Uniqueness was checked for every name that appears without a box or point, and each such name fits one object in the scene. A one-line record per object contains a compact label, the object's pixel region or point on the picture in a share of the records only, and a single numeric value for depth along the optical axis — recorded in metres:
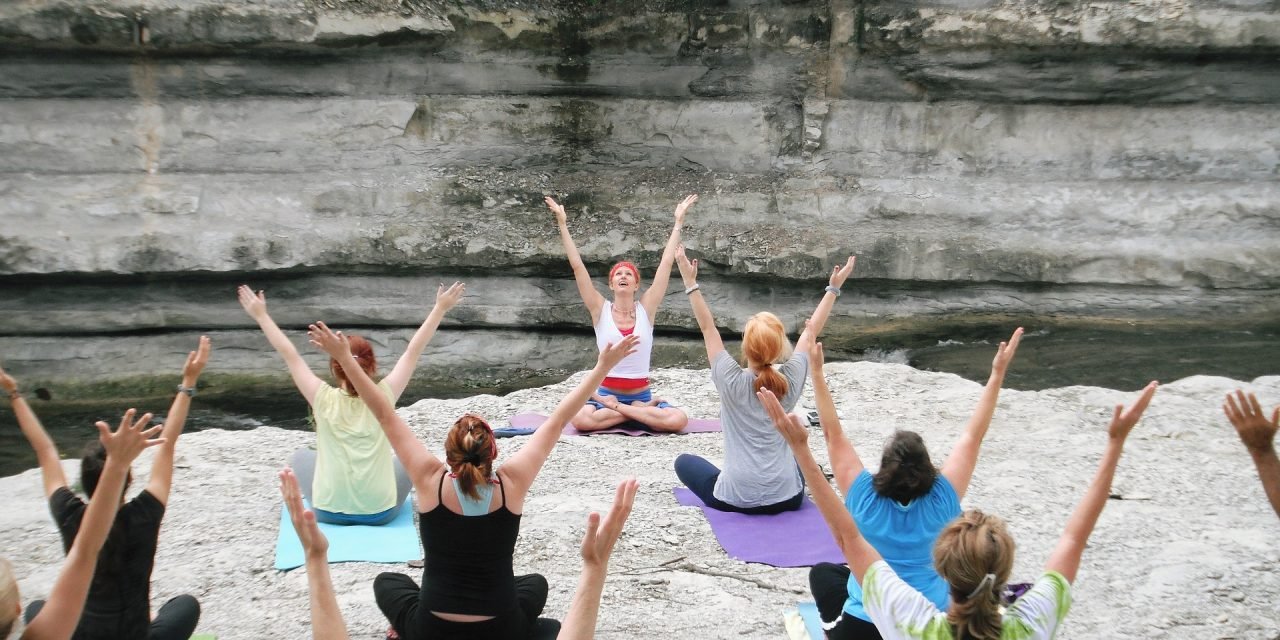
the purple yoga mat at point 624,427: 8.79
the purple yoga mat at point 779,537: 6.14
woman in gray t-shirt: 6.32
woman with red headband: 8.67
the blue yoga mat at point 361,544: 6.09
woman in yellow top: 6.28
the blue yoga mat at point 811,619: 5.04
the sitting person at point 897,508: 4.37
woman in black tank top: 4.23
